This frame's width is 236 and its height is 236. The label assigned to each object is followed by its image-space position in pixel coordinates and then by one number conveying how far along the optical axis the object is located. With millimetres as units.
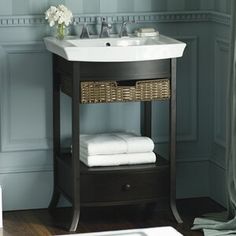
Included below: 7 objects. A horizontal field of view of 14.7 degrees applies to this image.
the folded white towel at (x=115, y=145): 4458
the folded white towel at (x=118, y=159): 4471
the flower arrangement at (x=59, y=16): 4577
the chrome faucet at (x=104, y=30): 4741
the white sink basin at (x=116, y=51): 4232
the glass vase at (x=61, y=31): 4625
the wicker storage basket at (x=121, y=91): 4307
